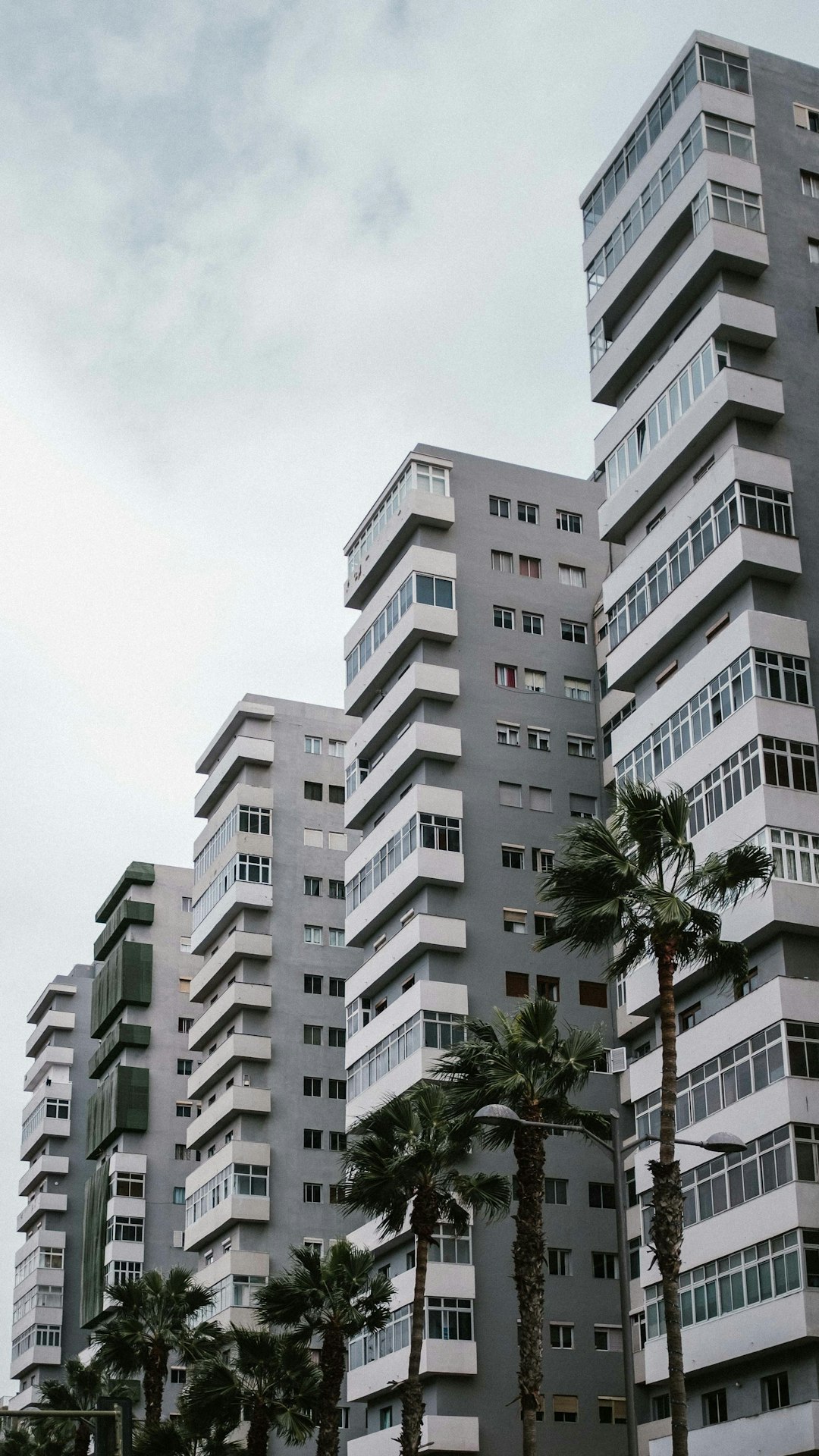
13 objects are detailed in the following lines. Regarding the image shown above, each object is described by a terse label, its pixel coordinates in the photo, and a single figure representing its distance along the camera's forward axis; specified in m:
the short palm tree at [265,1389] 52.81
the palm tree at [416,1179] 45.00
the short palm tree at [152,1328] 63.25
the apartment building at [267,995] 86.00
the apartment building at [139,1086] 101.88
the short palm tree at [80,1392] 72.94
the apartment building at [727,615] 47.72
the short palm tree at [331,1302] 50.31
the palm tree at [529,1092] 40.97
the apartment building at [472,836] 65.38
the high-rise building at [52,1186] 123.88
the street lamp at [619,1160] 32.22
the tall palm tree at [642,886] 37.41
